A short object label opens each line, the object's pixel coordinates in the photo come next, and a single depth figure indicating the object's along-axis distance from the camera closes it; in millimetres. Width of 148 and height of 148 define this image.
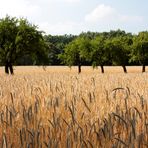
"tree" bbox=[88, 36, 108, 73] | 68812
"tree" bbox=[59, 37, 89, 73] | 73350
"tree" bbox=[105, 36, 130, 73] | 68938
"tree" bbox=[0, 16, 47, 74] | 46938
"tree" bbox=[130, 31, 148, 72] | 69281
